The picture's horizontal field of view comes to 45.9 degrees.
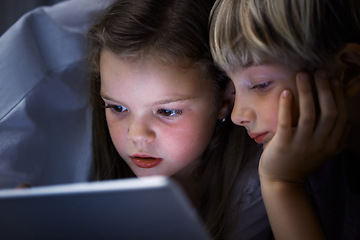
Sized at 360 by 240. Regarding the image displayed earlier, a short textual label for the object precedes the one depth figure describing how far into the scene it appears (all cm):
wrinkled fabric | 94
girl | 79
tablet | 40
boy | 66
